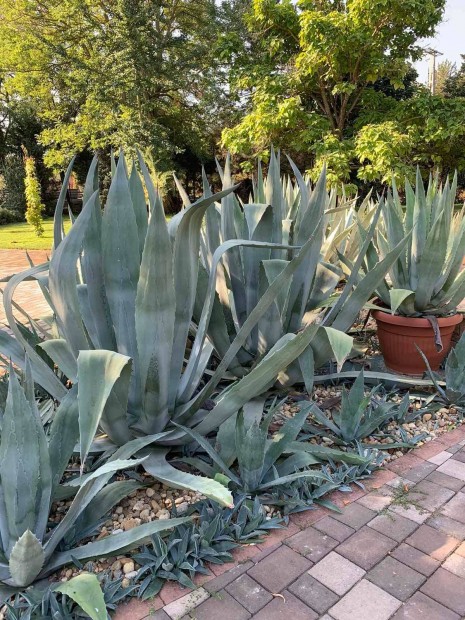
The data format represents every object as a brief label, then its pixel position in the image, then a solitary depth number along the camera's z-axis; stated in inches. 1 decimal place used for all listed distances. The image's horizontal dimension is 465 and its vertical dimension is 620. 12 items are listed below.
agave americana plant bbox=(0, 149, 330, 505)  60.4
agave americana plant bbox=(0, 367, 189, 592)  48.6
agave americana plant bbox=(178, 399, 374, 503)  63.7
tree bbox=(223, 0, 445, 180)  306.0
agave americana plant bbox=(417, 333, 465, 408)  94.8
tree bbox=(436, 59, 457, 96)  1023.7
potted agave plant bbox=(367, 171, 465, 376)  104.6
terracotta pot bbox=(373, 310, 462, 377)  106.1
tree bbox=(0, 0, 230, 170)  542.9
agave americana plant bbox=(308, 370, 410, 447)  79.5
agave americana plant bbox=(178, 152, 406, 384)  85.2
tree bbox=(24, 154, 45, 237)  499.5
